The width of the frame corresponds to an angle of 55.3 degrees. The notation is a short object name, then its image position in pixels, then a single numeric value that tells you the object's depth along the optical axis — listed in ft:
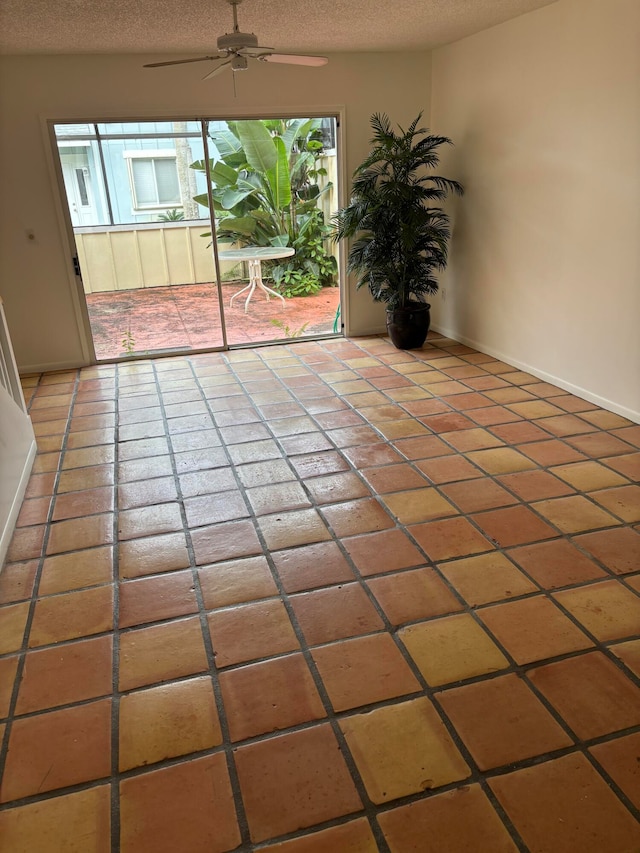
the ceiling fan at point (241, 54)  10.90
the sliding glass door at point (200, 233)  21.12
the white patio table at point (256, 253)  24.59
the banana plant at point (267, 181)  22.91
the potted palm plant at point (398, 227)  16.21
